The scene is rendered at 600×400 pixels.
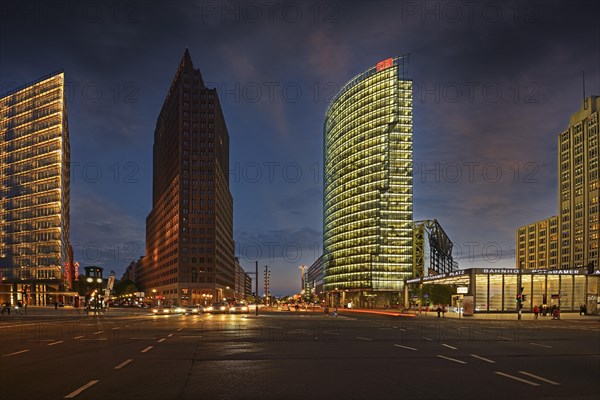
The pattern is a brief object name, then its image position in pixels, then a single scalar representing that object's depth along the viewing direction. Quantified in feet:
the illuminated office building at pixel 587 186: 620.08
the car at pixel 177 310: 286.46
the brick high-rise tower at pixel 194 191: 583.58
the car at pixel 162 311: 267.43
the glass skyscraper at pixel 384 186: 593.83
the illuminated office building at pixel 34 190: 493.36
